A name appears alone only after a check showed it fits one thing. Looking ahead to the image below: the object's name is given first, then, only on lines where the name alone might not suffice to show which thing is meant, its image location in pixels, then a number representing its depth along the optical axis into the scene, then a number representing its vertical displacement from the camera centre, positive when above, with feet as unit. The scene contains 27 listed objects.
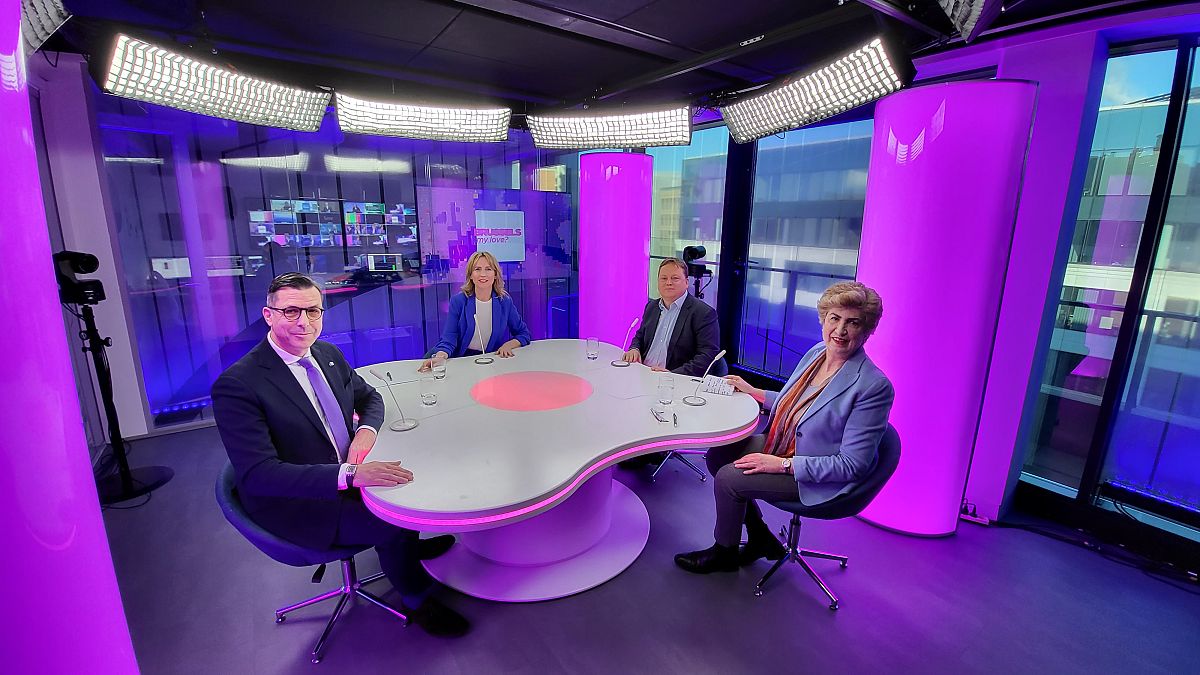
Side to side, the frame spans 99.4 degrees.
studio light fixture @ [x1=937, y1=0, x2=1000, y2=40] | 6.45 +2.91
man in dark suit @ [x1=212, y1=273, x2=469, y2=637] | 6.31 -2.89
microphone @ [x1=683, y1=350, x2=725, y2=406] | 8.82 -2.84
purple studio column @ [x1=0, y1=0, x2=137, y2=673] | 2.25 -1.11
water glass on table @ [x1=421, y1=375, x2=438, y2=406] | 8.59 -2.92
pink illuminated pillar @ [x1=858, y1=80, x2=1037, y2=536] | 8.73 -0.34
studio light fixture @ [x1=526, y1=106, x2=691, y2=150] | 12.49 +2.60
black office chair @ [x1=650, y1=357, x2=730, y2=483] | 11.87 -5.87
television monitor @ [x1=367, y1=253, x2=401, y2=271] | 18.48 -1.26
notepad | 9.37 -2.76
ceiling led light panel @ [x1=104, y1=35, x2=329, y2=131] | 8.03 +2.38
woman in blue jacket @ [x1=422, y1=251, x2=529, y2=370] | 12.85 -2.14
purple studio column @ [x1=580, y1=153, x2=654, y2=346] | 17.39 -0.24
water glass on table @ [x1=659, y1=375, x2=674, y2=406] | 8.68 -2.72
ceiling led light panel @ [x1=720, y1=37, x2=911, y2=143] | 8.29 +2.65
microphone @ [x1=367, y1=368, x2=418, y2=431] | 7.71 -2.95
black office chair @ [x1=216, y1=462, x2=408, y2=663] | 6.20 -3.86
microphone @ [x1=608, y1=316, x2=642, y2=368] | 11.27 -2.85
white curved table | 5.98 -3.00
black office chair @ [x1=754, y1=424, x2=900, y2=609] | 7.53 -3.69
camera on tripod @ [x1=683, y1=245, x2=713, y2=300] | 17.92 -1.13
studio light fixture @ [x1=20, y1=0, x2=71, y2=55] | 5.61 +2.28
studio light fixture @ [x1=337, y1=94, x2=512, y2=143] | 10.91 +2.39
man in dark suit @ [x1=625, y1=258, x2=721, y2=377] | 12.12 -2.26
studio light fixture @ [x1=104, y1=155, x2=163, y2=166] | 13.28 +1.63
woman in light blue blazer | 7.38 -2.95
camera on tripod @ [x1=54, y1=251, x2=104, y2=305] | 10.69 -1.25
